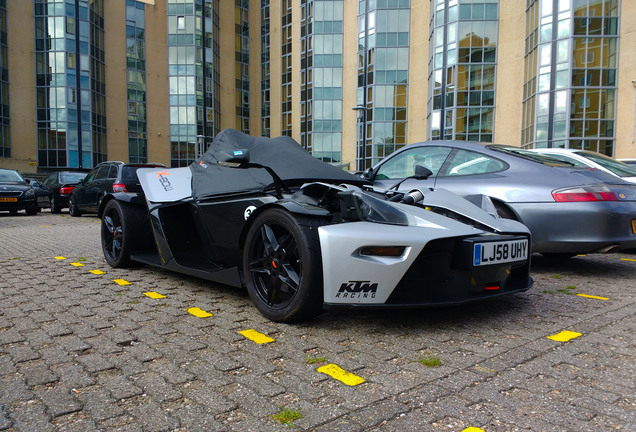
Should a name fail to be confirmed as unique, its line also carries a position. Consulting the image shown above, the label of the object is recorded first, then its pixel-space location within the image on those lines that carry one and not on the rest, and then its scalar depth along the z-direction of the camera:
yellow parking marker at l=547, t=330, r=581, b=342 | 2.80
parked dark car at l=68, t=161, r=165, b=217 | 11.41
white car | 5.89
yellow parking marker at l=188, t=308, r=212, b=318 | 3.29
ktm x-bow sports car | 2.72
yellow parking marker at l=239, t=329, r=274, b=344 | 2.76
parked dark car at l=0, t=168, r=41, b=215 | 13.86
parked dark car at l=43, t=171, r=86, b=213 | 15.83
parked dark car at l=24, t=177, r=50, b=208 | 16.20
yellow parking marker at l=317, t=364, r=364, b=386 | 2.21
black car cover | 3.61
